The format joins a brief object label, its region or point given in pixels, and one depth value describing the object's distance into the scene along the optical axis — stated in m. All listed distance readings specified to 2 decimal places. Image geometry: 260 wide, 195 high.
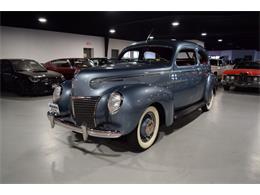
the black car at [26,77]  6.98
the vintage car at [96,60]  9.54
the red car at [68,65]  9.45
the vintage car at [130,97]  2.69
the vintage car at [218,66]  11.00
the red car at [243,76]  7.90
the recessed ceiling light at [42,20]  9.08
